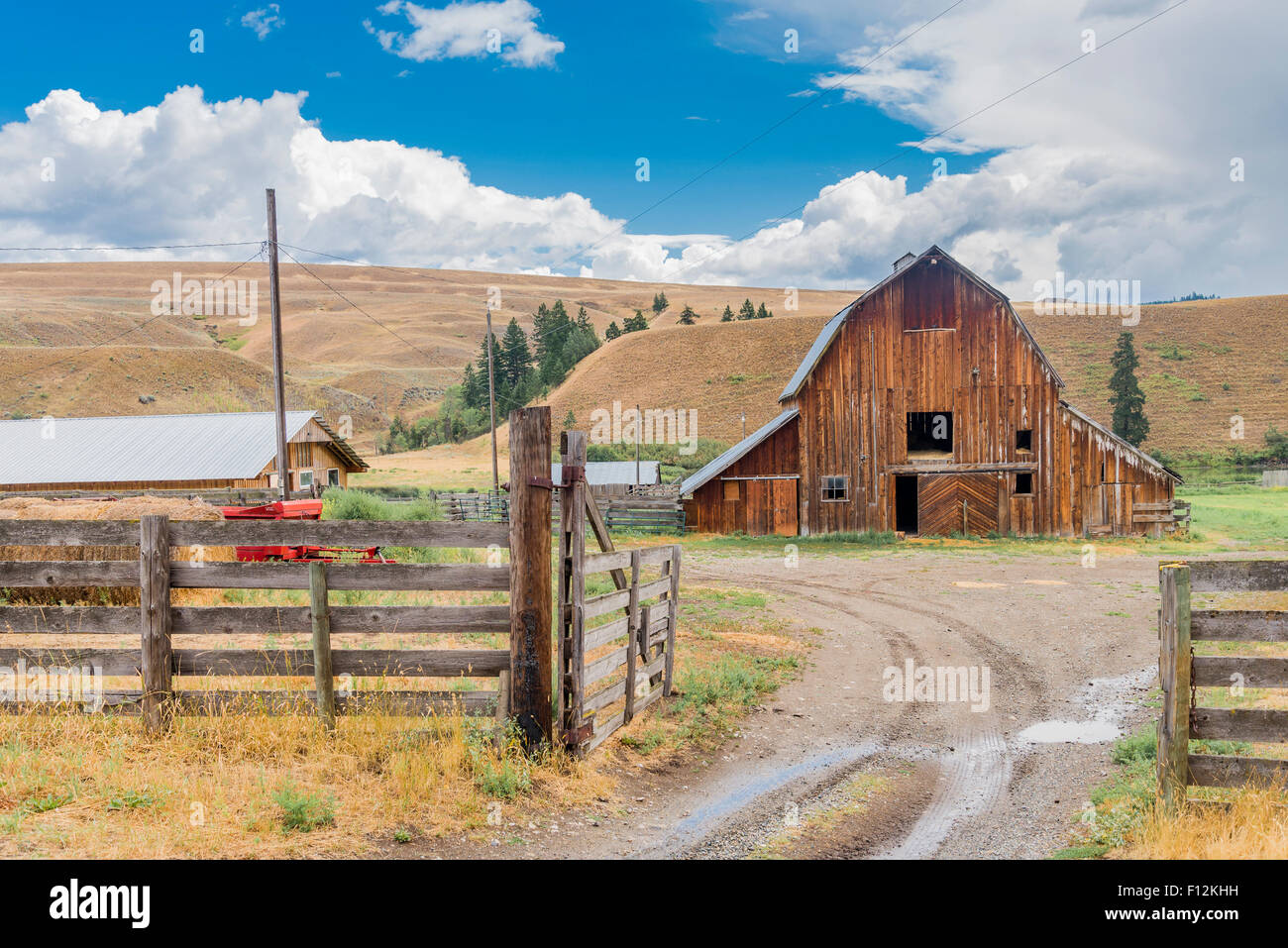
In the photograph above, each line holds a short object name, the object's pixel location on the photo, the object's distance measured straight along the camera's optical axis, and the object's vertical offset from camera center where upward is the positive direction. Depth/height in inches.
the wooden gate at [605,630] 276.7 -57.6
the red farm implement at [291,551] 594.5 -45.8
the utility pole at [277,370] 849.1 +118.1
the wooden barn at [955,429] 1243.2 +60.5
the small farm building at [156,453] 1343.5 +61.8
